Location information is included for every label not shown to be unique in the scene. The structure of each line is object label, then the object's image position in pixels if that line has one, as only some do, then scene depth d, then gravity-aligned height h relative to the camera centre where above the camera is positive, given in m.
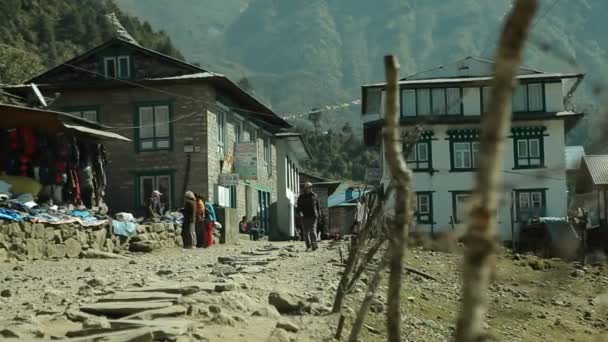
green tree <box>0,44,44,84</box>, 42.94 +7.50
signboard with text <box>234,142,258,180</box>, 35.06 +1.95
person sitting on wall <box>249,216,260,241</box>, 34.59 -0.91
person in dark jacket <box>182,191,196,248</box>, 22.09 -0.34
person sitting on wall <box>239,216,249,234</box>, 34.62 -0.78
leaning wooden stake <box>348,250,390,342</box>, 5.75 -0.66
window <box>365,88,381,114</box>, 45.42 +5.65
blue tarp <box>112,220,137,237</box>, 21.34 -0.46
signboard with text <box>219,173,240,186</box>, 32.31 +1.09
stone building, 31.81 +3.69
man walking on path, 19.39 -0.03
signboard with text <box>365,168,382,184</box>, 35.00 +1.29
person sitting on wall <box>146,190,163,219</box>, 25.48 +0.07
